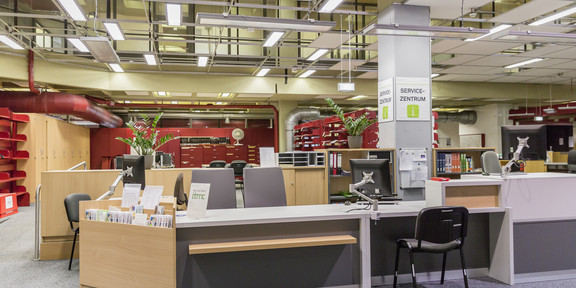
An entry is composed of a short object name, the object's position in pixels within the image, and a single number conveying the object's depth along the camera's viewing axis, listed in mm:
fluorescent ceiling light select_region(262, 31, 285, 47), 6652
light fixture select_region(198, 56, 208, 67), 8843
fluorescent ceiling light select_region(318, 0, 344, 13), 5219
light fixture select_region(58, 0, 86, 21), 5040
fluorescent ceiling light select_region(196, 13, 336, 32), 4902
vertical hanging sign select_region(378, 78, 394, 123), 6051
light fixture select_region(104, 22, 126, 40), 5746
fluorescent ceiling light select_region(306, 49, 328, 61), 8320
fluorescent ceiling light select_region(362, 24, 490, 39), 4896
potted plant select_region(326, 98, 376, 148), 6066
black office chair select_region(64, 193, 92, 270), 4652
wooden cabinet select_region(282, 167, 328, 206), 6137
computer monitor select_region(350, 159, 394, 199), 3998
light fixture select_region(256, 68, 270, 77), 10594
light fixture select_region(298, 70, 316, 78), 10956
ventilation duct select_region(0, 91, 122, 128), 9484
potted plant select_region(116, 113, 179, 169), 5371
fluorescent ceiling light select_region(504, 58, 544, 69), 9881
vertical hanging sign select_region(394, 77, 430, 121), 6000
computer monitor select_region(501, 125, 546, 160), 4578
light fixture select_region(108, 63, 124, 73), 9344
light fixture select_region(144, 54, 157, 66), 8377
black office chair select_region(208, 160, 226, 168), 11608
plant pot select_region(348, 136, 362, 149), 6059
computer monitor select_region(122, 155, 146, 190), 4094
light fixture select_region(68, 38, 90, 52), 6128
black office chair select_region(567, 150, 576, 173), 6344
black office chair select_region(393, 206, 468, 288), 3453
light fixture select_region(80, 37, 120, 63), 5395
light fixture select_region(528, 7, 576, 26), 5688
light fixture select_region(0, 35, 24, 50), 6513
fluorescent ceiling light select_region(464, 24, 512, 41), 4995
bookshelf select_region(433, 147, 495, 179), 6156
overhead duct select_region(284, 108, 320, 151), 13930
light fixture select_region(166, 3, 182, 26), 5394
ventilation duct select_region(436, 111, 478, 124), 16438
